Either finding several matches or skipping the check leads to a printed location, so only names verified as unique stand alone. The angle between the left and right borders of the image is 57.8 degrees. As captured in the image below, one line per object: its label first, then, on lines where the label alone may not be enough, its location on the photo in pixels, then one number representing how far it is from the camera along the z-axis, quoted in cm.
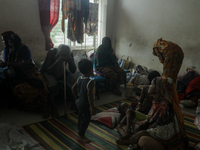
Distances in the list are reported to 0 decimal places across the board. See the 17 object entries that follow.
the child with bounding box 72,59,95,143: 197
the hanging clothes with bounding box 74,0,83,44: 468
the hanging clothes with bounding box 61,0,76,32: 450
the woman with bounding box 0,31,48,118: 285
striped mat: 212
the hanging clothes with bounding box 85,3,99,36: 501
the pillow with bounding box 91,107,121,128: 260
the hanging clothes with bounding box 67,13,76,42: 465
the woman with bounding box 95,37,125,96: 409
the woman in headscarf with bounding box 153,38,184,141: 268
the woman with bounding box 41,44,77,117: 300
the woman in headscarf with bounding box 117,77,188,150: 167
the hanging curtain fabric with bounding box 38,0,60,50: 420
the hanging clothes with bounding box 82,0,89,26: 478
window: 466
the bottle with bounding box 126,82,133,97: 388
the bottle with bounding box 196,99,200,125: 276
